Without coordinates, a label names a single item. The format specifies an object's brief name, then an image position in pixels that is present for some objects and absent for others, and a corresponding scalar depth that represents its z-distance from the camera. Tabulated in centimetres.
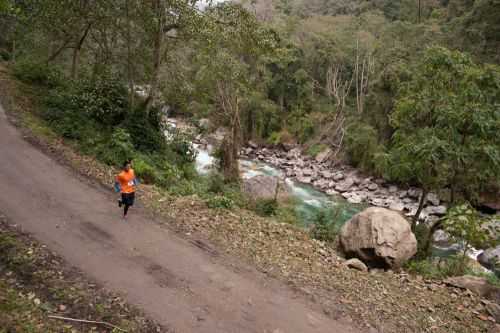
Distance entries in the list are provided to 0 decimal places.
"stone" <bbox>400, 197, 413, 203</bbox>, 2671
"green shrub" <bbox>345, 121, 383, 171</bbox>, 3247
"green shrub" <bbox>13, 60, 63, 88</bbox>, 1811
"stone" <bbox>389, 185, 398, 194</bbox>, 2899
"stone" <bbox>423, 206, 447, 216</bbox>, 2399
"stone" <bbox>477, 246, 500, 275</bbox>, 1574
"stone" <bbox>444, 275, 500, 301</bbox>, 855
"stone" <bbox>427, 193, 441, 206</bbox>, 2550
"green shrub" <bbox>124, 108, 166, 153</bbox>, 1488
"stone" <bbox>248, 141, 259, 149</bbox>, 4181
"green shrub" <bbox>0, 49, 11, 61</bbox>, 2825
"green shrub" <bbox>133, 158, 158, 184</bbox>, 1266
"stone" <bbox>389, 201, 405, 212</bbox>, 2540
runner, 898
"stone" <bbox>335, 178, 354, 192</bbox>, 2968
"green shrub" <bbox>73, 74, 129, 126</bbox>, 1488
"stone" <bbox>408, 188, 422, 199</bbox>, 2747
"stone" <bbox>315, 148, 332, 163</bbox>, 3797
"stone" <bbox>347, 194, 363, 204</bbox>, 2714
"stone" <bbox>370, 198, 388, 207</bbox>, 2642
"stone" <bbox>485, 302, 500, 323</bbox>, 780
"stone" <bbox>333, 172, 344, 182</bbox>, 3203
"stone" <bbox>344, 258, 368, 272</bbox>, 936
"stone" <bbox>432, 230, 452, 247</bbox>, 1819
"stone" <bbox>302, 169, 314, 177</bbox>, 3334
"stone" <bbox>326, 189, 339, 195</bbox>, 2869
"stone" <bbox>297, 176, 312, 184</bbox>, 3169
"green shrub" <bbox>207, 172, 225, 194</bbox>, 1362
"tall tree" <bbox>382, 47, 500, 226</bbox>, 1195
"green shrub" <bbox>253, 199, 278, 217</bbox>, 1297
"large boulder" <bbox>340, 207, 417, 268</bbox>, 991
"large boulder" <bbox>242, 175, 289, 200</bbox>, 1855
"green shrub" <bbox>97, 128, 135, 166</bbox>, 1285
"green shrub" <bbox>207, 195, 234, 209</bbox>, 1084
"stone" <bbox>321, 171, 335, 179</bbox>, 3263
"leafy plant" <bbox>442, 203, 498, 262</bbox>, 976
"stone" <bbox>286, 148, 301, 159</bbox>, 3953
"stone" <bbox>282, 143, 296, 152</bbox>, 4203
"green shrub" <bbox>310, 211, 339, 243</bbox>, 1172
